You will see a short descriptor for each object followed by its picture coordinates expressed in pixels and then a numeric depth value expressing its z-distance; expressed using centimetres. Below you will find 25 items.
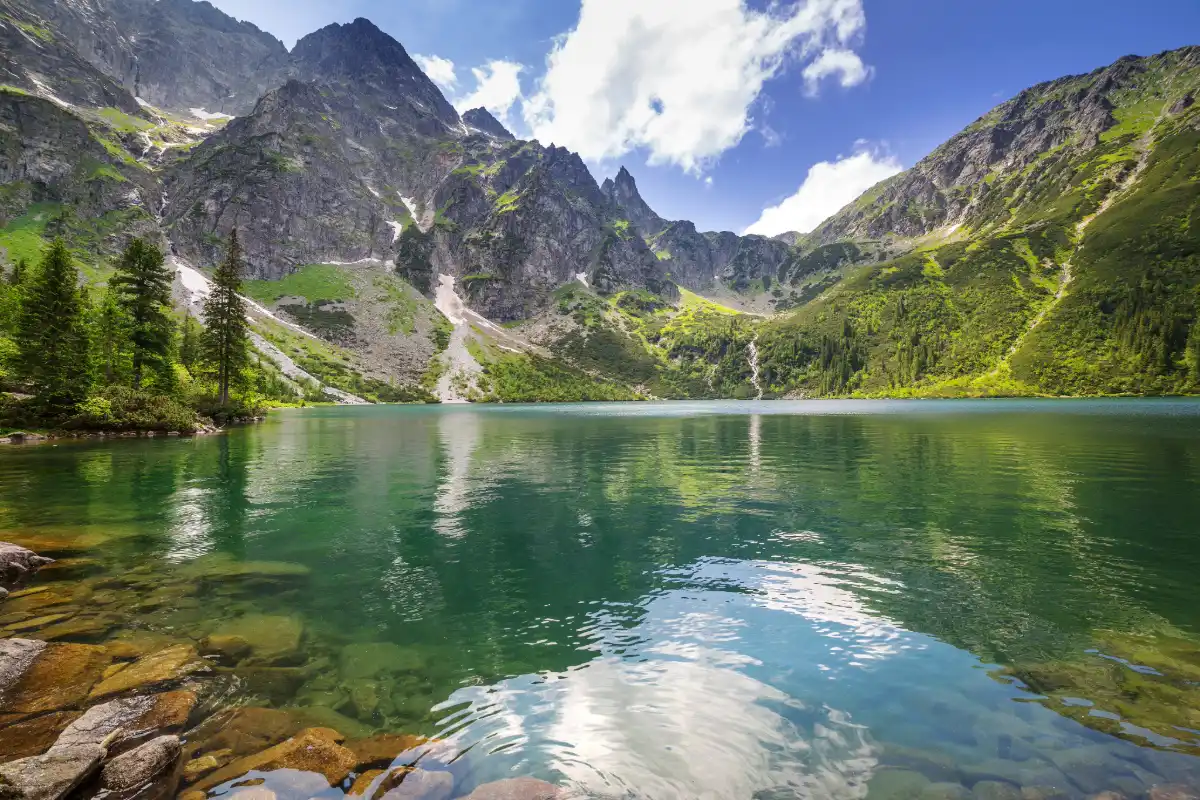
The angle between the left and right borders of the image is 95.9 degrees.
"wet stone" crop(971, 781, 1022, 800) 880
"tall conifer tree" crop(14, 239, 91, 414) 5969
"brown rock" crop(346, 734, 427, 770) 961
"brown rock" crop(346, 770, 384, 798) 870
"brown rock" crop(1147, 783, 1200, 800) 859
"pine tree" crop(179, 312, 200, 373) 11827
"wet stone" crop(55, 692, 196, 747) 924
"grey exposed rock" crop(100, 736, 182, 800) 812
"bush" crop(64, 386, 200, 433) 6638
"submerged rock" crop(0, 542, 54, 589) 1862
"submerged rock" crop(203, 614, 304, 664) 1366
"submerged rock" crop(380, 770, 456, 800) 867
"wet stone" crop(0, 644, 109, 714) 1077
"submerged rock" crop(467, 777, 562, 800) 864
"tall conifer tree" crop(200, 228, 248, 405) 9588
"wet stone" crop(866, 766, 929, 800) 897
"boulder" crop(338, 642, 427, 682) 1302
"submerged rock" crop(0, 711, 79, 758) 929
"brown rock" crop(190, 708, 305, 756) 994
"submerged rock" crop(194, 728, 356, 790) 904
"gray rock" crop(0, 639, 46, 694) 1149
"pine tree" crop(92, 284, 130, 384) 7475
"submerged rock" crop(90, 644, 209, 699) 1151
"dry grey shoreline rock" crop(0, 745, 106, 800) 743
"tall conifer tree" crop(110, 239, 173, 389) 7575
